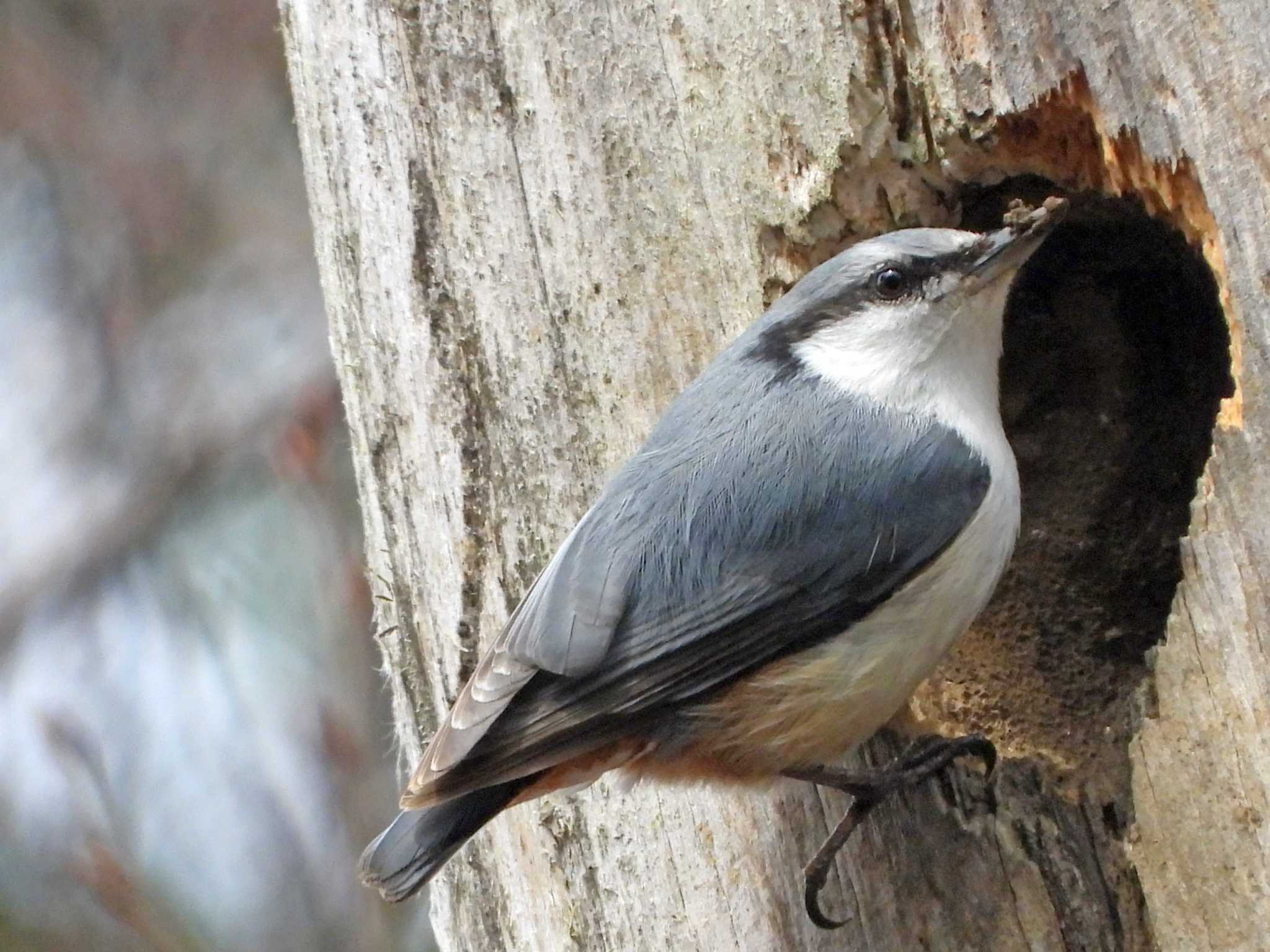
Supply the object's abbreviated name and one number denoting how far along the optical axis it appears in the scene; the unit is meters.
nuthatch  2.85
